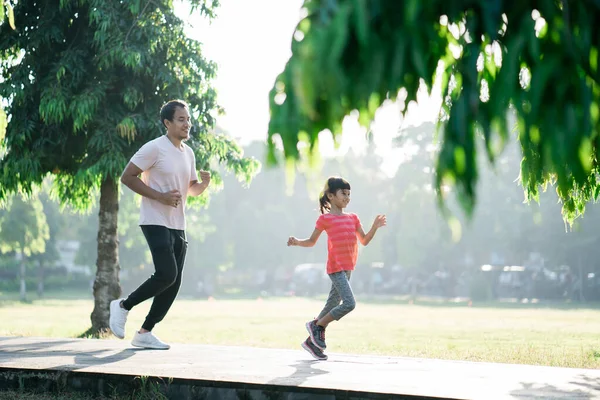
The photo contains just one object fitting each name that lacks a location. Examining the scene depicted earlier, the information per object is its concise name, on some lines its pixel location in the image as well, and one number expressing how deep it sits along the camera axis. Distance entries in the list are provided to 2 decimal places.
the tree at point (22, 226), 46.38
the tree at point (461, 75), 2.41
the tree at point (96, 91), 13.47
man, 6.89
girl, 7.17
